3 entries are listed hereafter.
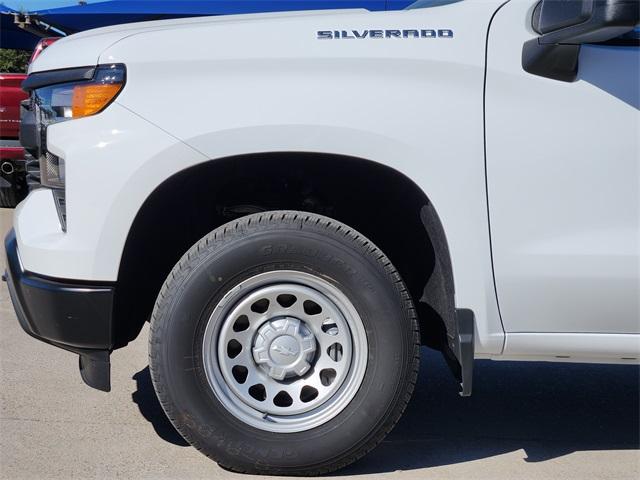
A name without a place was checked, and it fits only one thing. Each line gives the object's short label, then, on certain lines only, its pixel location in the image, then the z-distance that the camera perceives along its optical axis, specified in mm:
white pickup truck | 2865
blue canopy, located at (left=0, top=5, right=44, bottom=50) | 13577
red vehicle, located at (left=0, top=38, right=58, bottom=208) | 8484
